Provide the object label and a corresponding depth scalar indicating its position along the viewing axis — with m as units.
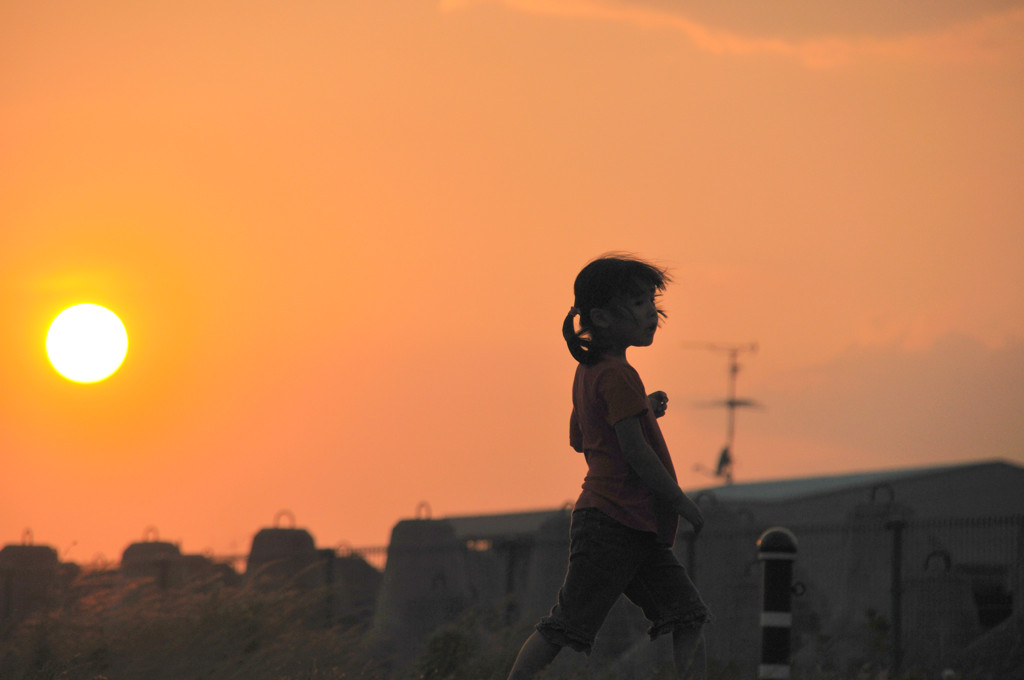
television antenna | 87.31
